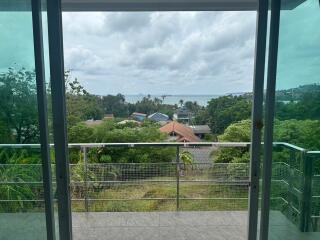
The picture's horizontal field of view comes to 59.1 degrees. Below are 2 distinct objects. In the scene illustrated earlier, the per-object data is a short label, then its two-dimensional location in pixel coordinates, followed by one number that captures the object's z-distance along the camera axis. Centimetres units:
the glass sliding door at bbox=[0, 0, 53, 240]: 129
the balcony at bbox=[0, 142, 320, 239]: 273
